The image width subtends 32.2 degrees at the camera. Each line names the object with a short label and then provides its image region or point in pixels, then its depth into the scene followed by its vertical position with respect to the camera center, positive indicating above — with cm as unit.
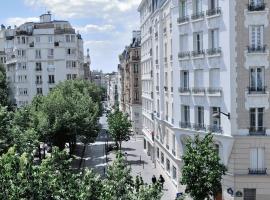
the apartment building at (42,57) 10288 +474
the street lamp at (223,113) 3292 -297
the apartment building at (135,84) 9459 -164
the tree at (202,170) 3067 -631
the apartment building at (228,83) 3428 -69
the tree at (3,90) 8678 -208
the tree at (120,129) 6665 -748
